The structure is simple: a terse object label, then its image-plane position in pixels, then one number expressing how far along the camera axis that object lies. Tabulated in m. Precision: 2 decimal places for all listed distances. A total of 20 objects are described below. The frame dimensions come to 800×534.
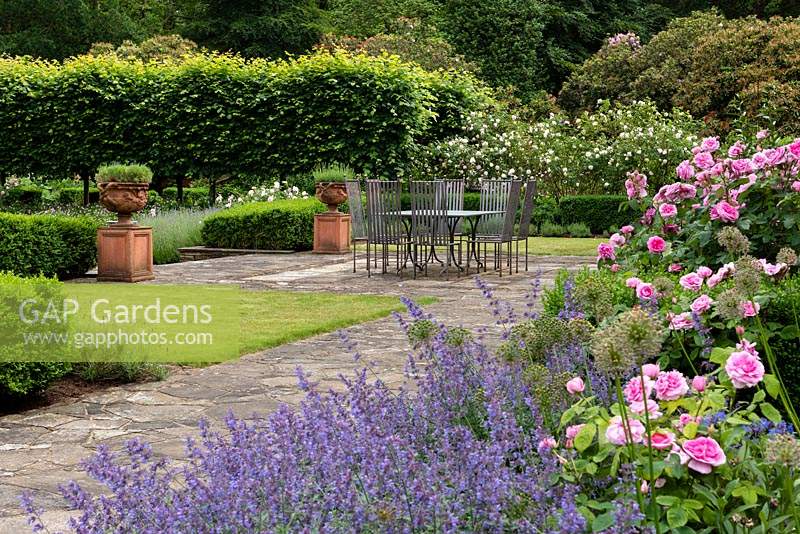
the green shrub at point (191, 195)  16.27
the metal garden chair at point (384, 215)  8.93
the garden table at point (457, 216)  9.04
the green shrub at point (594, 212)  15.16
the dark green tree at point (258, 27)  28.41
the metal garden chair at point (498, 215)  9.09
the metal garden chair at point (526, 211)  9.31
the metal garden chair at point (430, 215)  8.72
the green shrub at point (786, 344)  3.65
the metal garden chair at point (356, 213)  9.37
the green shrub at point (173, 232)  12.26
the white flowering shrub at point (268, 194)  14.35
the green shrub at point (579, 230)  15.30
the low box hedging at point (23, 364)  4.17
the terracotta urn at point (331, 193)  11.91
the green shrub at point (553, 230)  15.52
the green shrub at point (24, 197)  16.91
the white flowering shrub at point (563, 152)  15.74
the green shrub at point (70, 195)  18.54
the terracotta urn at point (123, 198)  9.11
